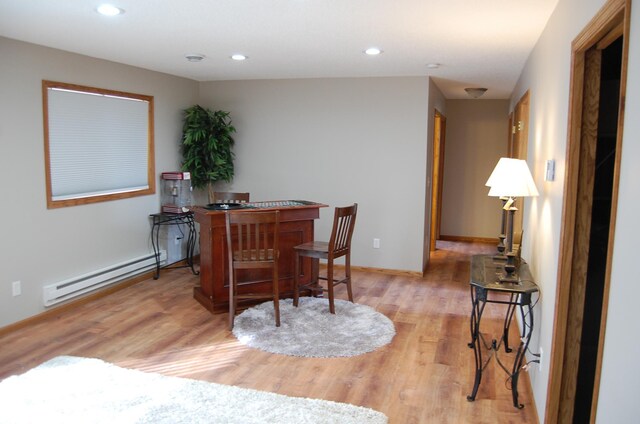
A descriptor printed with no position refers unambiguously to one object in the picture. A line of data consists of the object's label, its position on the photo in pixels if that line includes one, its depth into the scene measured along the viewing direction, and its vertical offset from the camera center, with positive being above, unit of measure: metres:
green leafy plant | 5.83 +0.25
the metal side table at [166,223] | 5.44 -0.63
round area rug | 3.60 -1.24
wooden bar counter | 4.27 -0.74
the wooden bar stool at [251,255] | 3.77 -0.69
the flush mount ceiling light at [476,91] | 6.21 +1.02
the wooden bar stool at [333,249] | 4.18 -0.67
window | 4.31 +0.20
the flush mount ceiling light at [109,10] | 2.94 +0.92
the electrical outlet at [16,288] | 3.94 -0.97
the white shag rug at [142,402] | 2.67 -1.31
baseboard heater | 4.26 -1.06
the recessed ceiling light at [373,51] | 4.05 +0.98
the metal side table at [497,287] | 2.69 -0.60
